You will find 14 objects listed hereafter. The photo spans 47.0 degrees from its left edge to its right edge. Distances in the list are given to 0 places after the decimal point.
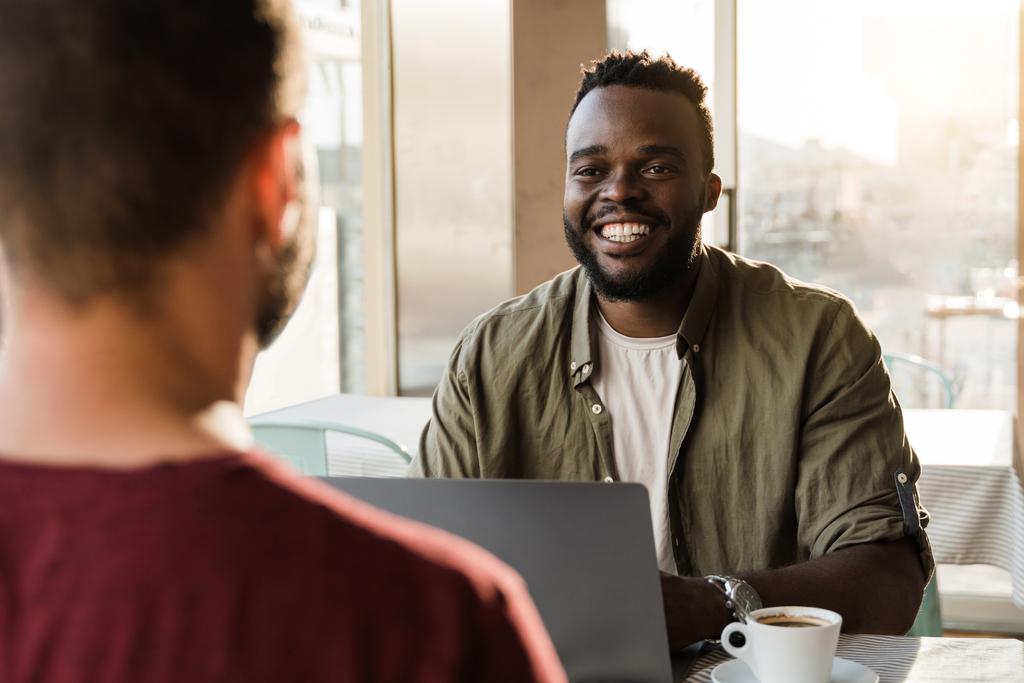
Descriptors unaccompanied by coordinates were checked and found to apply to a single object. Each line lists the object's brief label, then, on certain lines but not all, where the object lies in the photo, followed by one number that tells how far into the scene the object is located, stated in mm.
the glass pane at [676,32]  3543
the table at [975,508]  2352
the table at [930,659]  1107
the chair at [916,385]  3434
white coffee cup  1030
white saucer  1081
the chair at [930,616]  1844
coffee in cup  1074
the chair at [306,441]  2443
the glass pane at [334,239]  3818
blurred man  407
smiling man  1548
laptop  975
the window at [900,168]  3357
